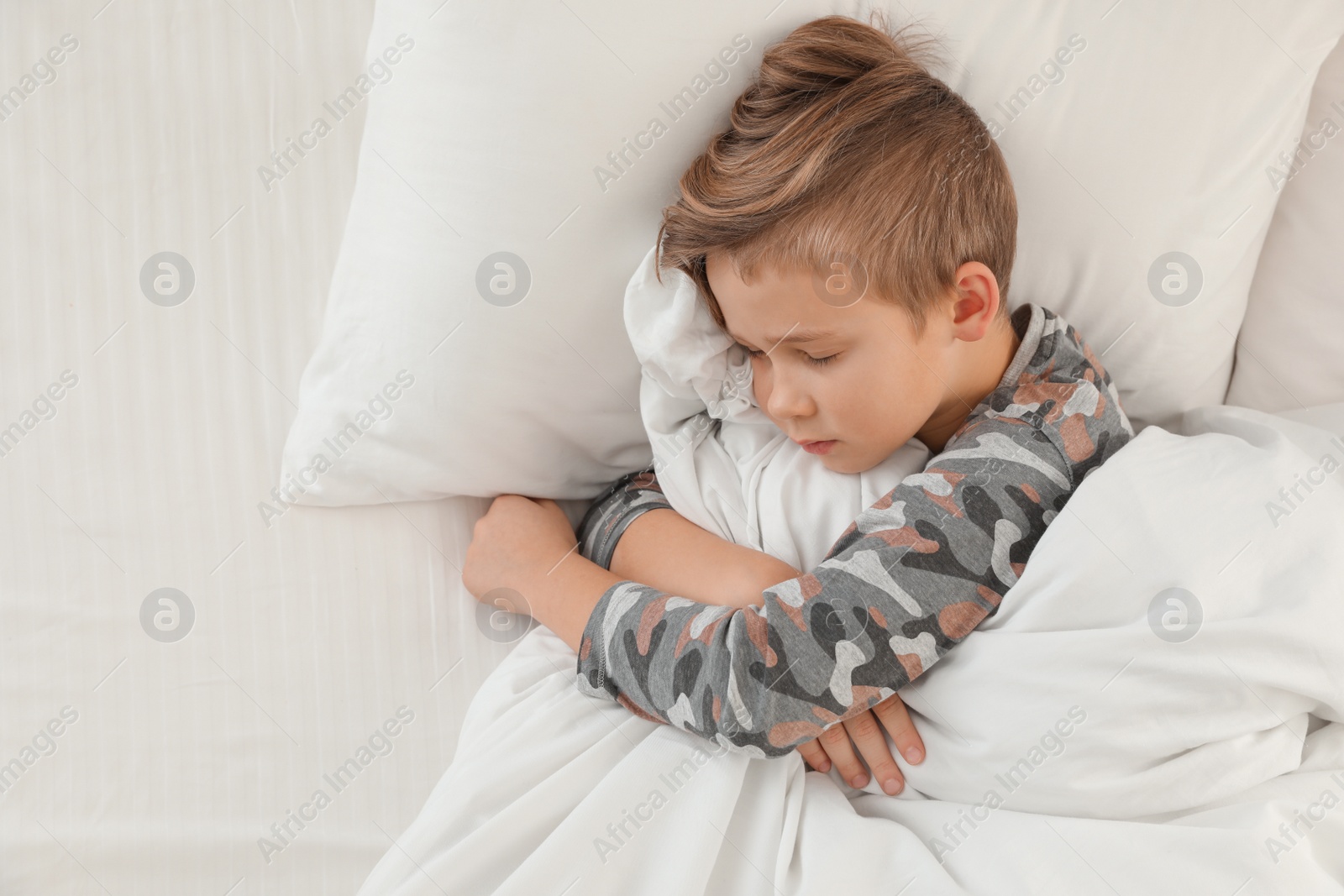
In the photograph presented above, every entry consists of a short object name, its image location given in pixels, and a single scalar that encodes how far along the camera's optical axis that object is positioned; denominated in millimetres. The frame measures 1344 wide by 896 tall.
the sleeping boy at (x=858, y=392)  739
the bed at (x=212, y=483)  809
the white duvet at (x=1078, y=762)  660
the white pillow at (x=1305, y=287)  992
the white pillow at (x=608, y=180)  865
